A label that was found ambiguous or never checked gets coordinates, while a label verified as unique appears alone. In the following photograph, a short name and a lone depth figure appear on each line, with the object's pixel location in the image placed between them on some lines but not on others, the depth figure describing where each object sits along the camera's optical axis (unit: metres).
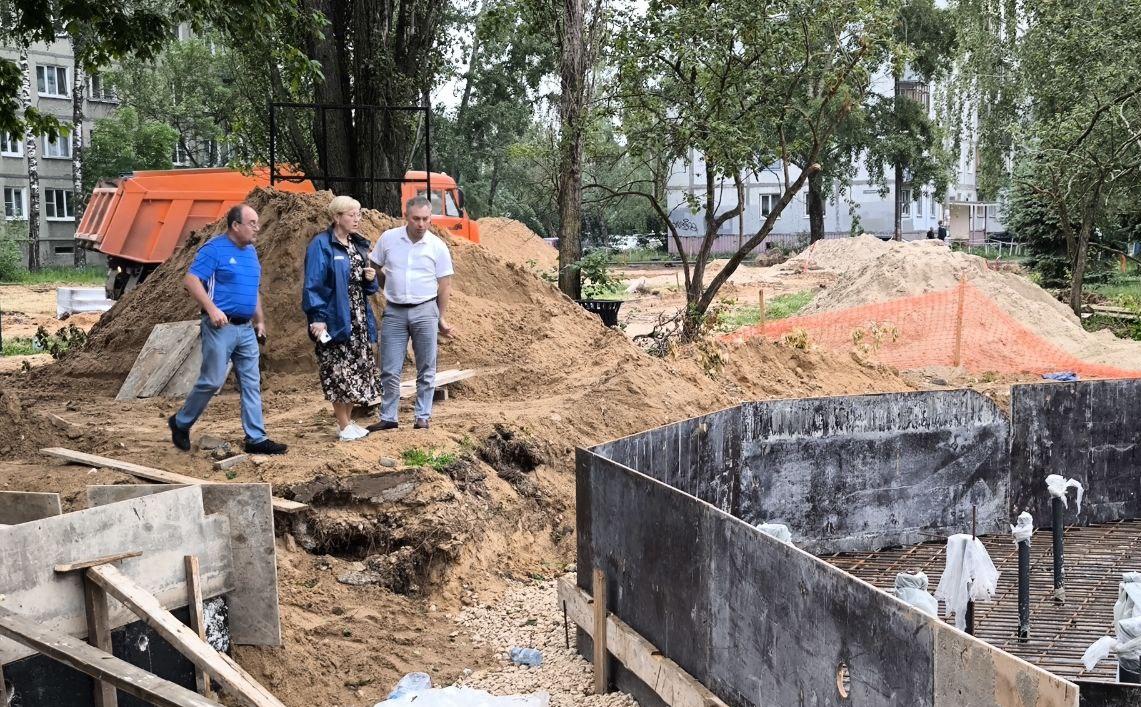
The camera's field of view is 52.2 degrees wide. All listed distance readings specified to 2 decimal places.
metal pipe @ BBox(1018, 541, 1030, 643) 6.08
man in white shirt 7.91
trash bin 14.20
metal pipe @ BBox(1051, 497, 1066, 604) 6.78
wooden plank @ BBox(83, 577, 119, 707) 4.91
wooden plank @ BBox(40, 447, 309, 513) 6.76
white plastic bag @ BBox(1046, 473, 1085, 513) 6.64
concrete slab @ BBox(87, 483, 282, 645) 5.67
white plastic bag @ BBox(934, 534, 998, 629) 5.69
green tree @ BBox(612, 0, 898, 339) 13.12
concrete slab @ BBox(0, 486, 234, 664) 4.69
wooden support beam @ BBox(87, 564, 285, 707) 4.69
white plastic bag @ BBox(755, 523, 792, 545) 5.48
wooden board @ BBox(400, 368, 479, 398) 9.20
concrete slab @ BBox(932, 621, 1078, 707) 3.12
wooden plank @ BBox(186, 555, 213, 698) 5.34
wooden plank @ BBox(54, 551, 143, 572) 4.84
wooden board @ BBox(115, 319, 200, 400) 10.02
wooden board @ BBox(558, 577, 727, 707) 4.92
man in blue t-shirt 7.13
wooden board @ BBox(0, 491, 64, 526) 5.64
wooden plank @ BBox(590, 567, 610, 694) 5.75
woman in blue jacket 7.58
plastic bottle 6.22
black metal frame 11.54
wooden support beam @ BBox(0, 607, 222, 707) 4.37
